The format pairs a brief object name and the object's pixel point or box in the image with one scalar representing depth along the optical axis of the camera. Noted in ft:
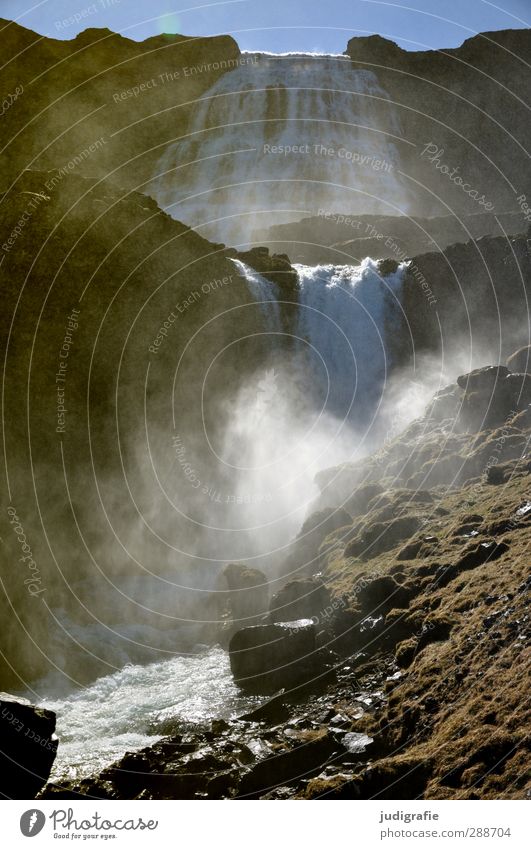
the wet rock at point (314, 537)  109.19
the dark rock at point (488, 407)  110.22
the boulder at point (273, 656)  72.69
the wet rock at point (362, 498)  111.34
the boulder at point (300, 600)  88.12
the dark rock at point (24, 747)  51.75
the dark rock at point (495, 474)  93.50
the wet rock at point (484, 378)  114.62
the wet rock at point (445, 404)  124.26
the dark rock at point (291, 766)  52.70
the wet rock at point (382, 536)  92.79
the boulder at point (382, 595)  76.79
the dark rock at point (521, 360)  124.88
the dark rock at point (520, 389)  111.34
